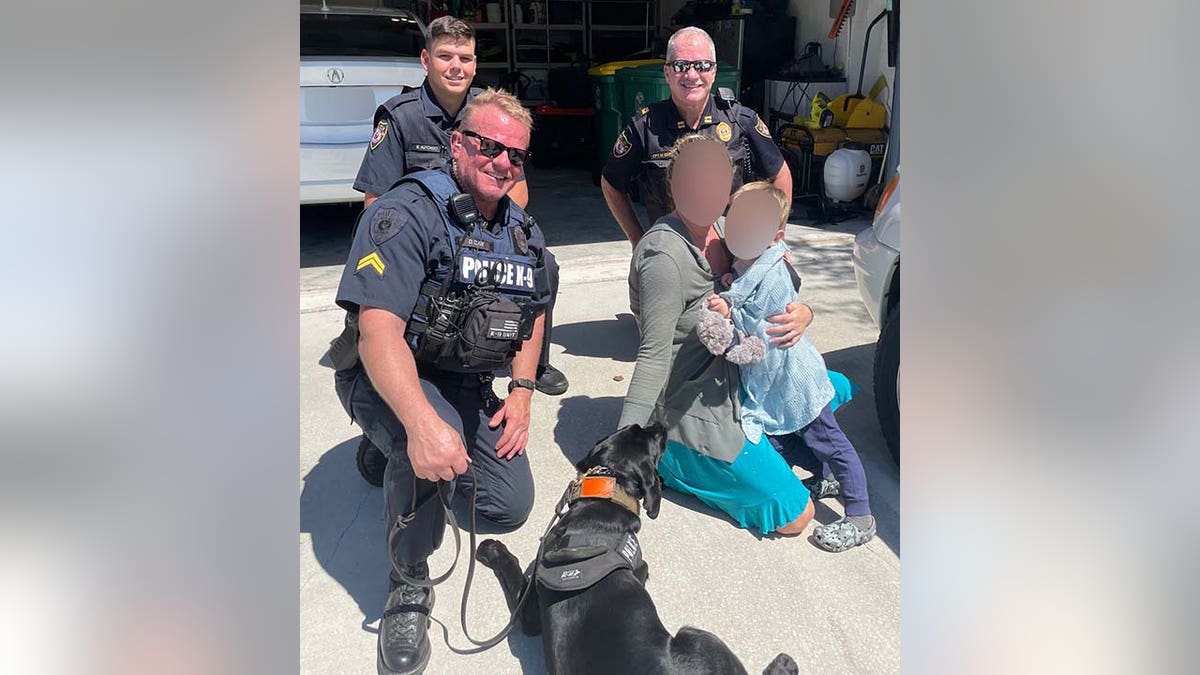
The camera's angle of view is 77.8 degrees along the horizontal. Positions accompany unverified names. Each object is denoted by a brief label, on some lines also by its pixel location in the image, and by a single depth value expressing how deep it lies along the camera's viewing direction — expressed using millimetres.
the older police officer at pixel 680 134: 3404
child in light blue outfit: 2414
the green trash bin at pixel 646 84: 6719
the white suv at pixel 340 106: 4961
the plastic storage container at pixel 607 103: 7633
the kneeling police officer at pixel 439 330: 2018
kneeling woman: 2449
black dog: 1632
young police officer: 3283
